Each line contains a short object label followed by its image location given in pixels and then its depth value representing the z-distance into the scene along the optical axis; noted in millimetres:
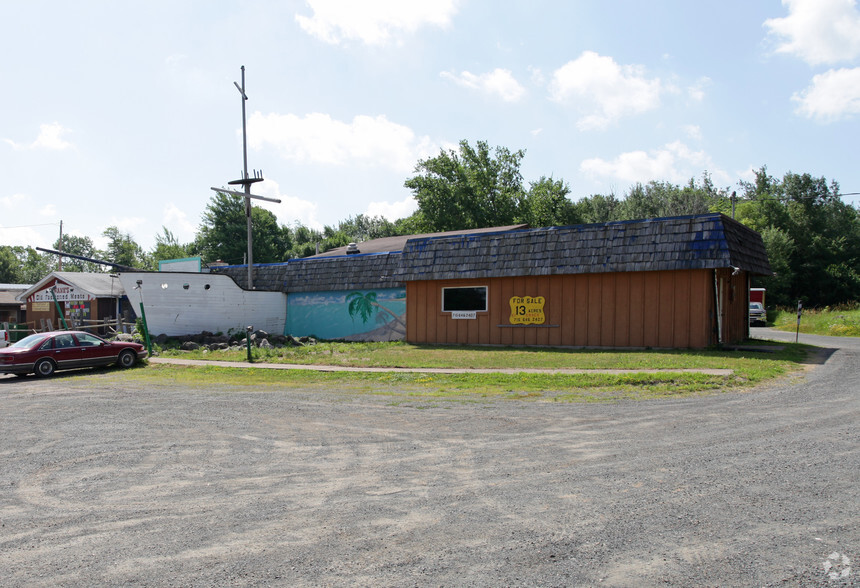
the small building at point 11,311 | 40531
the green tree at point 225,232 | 58844
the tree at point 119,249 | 82875
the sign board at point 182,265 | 32094
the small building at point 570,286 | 18281
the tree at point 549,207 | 58656
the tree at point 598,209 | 65856
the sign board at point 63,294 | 29706
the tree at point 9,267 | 81250
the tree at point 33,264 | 87906
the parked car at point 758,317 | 38000
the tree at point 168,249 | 71531
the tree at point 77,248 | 96438
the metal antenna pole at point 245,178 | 28270
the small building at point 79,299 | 29719
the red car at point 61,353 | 17516
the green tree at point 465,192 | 59375
